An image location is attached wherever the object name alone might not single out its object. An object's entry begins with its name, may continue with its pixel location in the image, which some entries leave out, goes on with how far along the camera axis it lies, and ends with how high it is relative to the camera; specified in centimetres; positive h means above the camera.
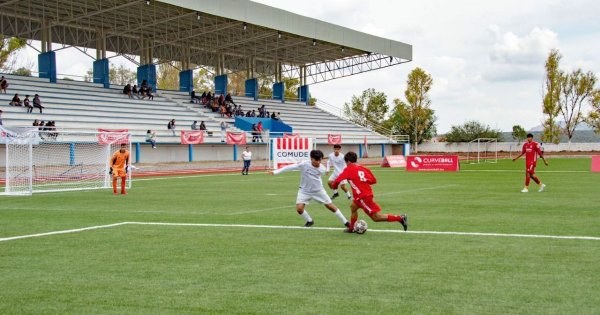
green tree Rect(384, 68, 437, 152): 7175 +376
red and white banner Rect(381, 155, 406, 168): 4597 -135
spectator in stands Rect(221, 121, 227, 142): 4639 +99
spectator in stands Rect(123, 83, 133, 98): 4840 +383
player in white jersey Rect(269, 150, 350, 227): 1277 -86
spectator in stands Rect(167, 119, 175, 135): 4431 +118
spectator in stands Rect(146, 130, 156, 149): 4047 +26
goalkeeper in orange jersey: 2248 -84
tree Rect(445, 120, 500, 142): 7694 +127
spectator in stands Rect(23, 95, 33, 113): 3788 +217
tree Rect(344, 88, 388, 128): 8175 +441
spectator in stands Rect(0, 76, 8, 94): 3905 +348
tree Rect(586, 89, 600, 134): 7500 +360
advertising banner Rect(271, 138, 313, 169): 3422 -41
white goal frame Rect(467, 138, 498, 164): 6814 -61
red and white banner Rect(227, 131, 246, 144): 4428 +33
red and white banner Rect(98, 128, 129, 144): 2949 +20
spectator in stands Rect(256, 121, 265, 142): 4978 +104
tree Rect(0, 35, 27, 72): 5883 +859
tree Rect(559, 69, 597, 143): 7462 +627
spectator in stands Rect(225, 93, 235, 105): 5568 +374
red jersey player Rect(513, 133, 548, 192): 2073 -43
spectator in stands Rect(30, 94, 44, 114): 3825 +237
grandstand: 4169 +792
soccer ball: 1167 -153
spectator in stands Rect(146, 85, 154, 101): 5017 +367
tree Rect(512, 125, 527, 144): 8666 +133
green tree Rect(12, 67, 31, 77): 6071 +695
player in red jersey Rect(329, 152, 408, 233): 1145 -87
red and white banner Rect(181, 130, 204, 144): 4197 +35
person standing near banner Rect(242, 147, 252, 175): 3650 -94
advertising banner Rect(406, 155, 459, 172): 3816 -124
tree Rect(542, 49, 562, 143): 7362 +602
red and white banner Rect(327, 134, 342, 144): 5334 +30
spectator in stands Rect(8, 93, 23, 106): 3788 +236
